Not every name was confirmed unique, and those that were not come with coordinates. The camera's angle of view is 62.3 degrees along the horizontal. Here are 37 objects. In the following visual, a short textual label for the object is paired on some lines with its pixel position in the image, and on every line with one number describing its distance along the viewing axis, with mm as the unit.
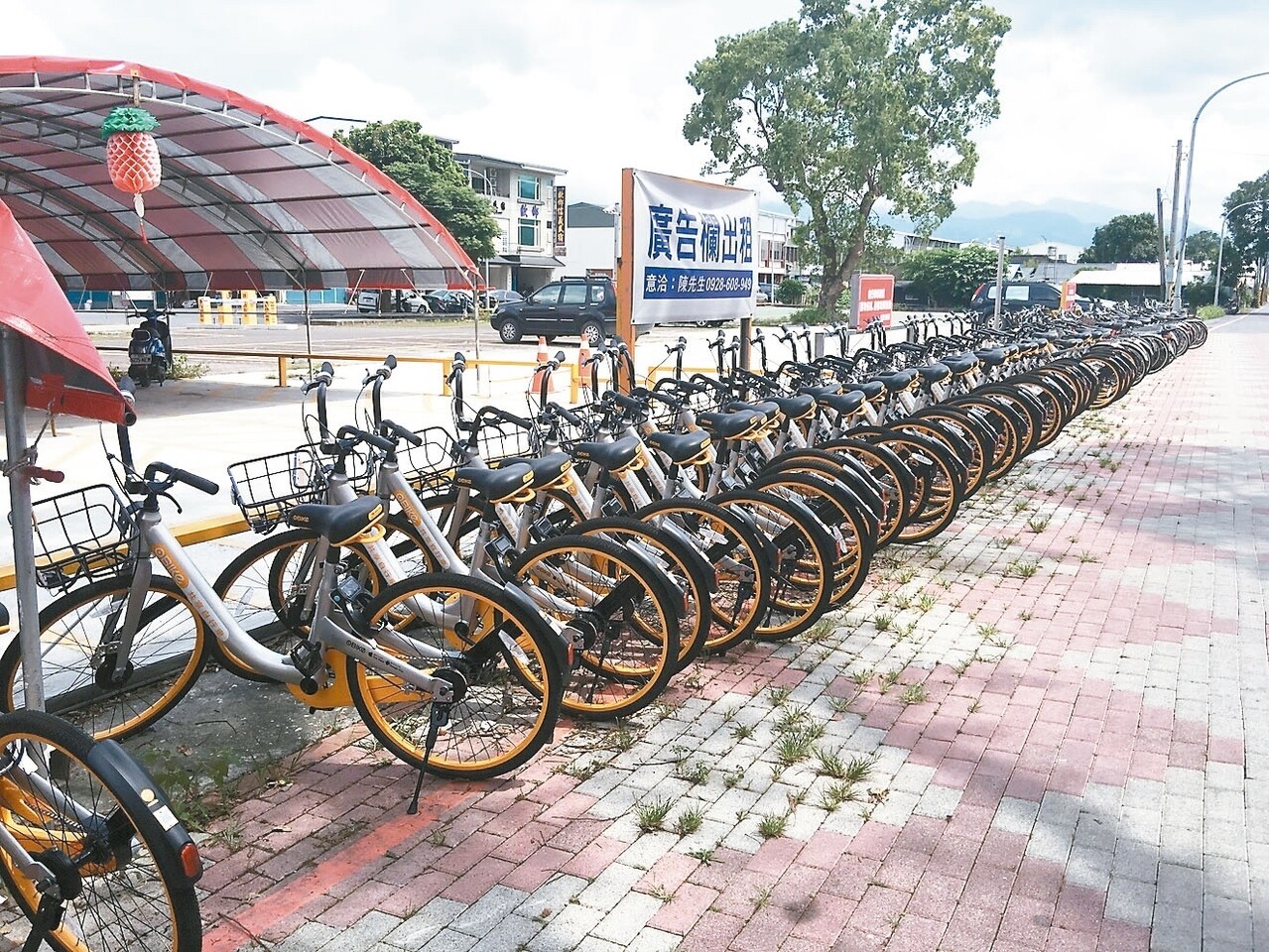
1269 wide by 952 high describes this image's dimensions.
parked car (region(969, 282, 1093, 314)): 27373
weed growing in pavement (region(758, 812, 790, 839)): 3042
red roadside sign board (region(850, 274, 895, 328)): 11852
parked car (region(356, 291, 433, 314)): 38750
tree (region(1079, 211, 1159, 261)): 70375
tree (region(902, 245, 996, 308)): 46938
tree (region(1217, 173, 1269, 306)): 74250
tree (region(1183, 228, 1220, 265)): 91875
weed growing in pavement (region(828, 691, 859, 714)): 3934
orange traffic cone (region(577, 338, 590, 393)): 6568
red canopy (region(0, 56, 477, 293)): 8969
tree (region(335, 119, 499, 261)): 40188
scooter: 13539
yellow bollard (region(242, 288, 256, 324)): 31728
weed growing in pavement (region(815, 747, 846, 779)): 3404
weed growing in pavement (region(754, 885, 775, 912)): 2695
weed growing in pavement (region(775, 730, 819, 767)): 3512
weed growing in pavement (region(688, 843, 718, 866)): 2902
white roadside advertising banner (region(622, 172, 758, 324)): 7090
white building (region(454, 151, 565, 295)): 52156
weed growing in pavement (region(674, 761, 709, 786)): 3355
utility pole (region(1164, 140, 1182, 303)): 29438
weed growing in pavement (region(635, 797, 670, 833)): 3068
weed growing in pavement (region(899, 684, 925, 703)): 4027
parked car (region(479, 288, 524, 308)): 38500
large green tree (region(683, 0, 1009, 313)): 28953
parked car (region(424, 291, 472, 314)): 38375
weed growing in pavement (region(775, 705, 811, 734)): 3752
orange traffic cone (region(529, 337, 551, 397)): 4980
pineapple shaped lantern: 8266
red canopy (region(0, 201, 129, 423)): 2223
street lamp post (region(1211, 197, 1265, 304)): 58500
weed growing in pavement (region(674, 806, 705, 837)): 3050
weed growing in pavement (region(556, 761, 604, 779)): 3391
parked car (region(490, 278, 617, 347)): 23112
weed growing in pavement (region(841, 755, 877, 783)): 3375
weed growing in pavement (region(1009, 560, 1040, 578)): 5730
